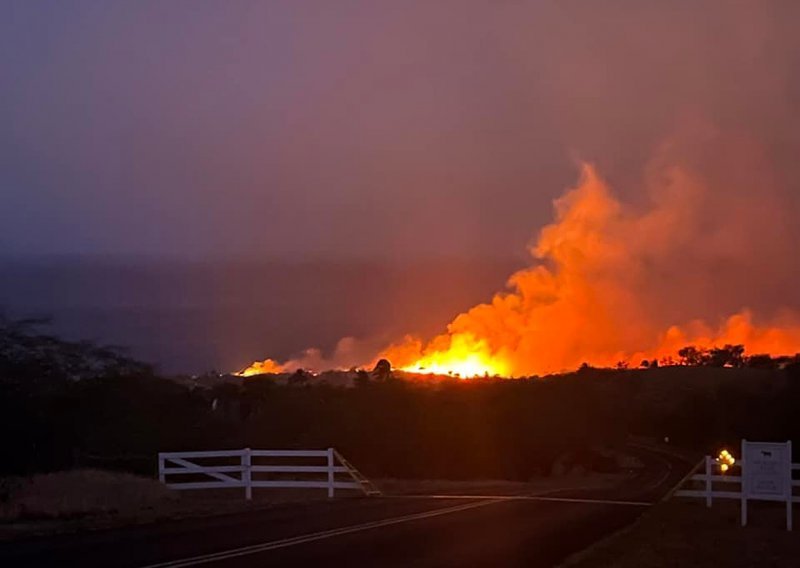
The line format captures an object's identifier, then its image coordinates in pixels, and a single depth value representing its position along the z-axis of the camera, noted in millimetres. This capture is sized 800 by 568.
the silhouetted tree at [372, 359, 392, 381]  78800
